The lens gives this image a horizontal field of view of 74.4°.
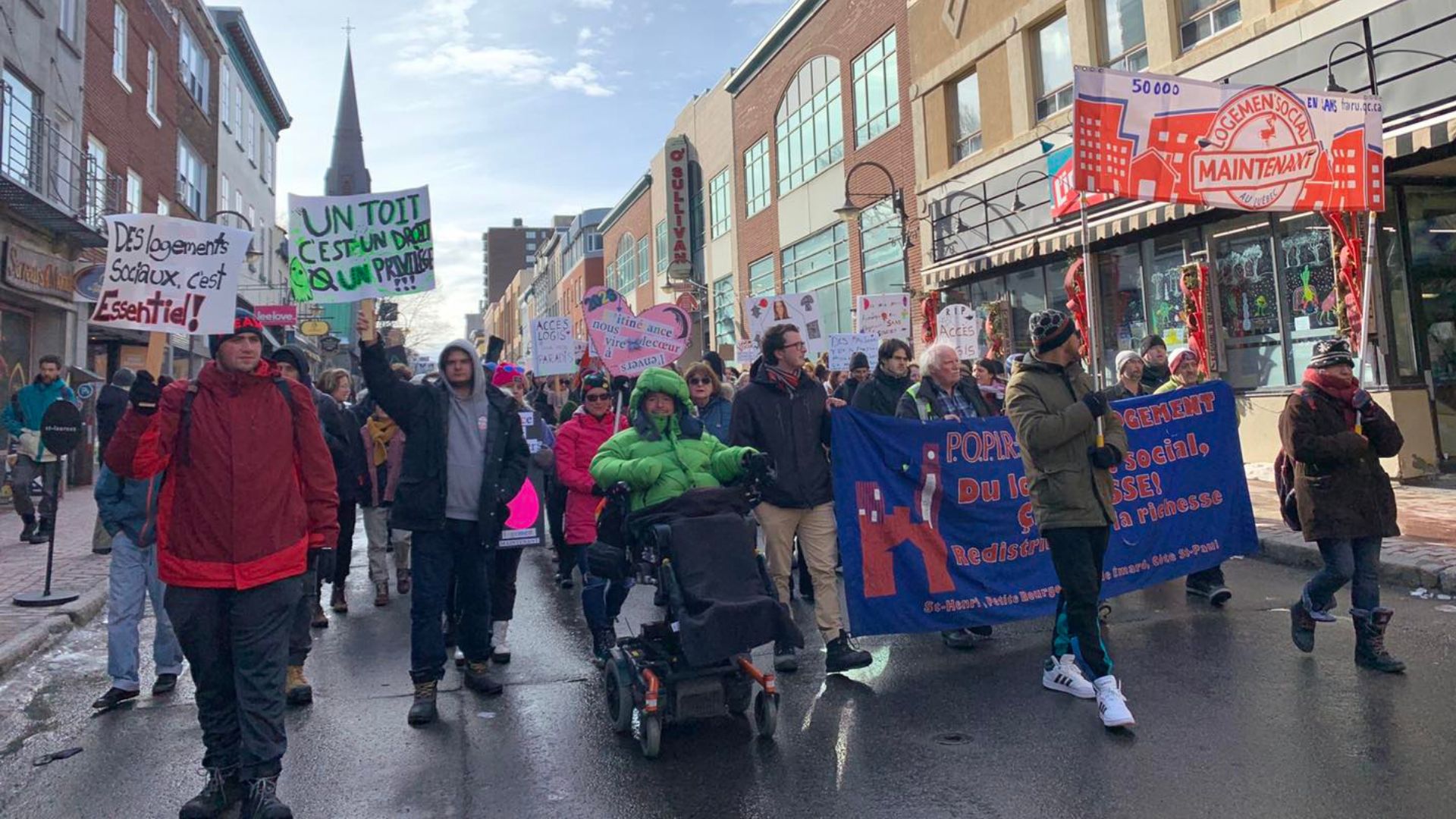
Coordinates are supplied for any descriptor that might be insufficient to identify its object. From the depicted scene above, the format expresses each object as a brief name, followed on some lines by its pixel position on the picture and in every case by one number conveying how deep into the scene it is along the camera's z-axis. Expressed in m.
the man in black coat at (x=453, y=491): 5.02
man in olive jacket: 4.54
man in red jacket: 3.69
